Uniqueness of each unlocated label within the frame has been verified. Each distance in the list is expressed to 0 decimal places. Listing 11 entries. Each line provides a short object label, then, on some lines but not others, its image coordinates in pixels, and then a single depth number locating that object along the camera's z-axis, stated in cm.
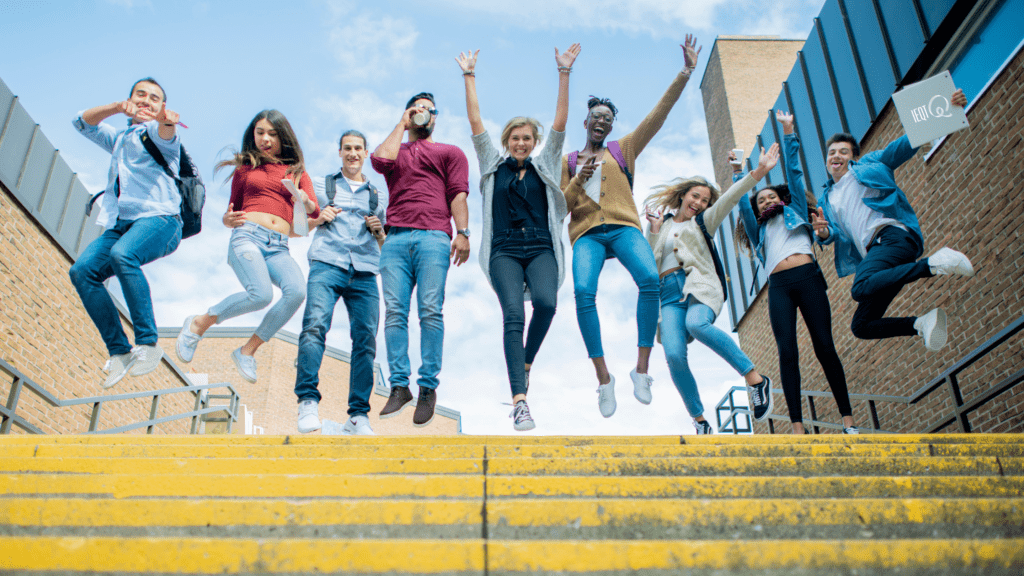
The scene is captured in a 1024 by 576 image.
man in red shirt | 418
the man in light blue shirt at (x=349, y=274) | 426
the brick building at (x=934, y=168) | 622
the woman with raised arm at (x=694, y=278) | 466
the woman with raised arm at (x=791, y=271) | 425
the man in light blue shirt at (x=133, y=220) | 406
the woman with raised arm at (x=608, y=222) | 466
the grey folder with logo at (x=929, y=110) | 446
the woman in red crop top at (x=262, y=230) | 440
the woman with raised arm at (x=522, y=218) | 435
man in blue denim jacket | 403
